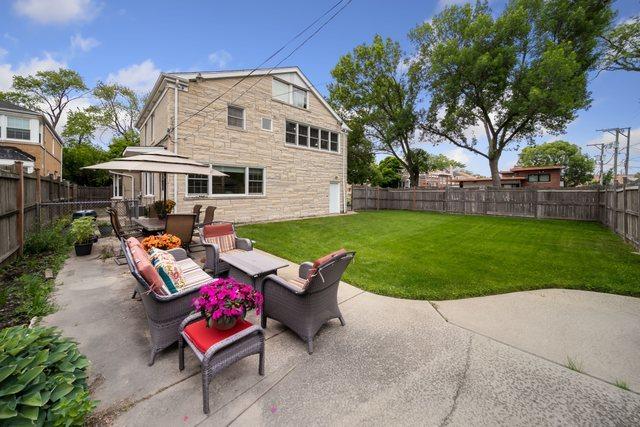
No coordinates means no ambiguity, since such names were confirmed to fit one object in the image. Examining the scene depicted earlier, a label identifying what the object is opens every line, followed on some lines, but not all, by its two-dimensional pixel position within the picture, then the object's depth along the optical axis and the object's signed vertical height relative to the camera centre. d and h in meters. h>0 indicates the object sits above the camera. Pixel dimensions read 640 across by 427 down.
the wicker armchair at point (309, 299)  2.90 -1.16
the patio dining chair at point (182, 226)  6.19 -0.62
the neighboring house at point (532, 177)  31.53 +3.17
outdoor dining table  6.53 -0.66
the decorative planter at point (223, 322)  2.49 -1.15
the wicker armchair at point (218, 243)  4.89 -0.87
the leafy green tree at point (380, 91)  22.56 +9.72
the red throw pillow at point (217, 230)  5.28 -0.61
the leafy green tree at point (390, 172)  38.94 +4.35
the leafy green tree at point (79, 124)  31.08 +8.68
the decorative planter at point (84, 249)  6.61 -1.25
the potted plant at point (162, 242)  4.55 -0.77
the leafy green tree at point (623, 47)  14.75 +8.96
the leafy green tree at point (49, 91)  28.86 +12.07
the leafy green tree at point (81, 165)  27.08 +3.18
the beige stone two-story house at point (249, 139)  10.73 +2.91
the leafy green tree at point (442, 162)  72.40 +11.32
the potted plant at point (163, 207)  8.01 -0.25
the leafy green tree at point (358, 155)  25.94 +4.70
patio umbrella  6.16 +0.84
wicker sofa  2.67 -1.17
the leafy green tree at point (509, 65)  15.49 +8.85
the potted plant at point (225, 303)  2.39 -0.94
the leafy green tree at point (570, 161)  47.19 +7.55
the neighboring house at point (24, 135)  18.06 +4.47
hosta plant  1.46 -1.12
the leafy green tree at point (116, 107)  30.30 +10.65
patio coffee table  4.00 -1.05
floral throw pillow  3.10 -0.86
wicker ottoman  2.16 -1.27
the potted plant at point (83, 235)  6.61 -0.90
